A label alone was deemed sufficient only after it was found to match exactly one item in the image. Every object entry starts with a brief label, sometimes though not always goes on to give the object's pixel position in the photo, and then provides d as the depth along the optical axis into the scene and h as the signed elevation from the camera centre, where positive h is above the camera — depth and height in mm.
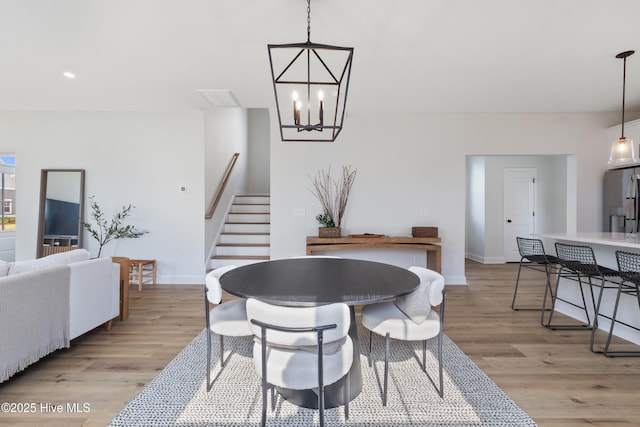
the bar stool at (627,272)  2311 -359
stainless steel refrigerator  4129 +337
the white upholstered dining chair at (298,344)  1389 -576
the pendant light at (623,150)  3002 +709
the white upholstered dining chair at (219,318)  1952 -654
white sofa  1983 -670
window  6008 +391
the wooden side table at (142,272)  4434 -847
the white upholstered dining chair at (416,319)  1861 -609
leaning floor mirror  4828 +57
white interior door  6816 +418
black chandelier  2020 +1576
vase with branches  4821 +453
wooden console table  4379 -337
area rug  1717 -1088
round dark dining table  1597 -380
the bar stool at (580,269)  2704 -396
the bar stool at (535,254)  3354 -347
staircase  5191 -312
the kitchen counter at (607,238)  2510 -134
